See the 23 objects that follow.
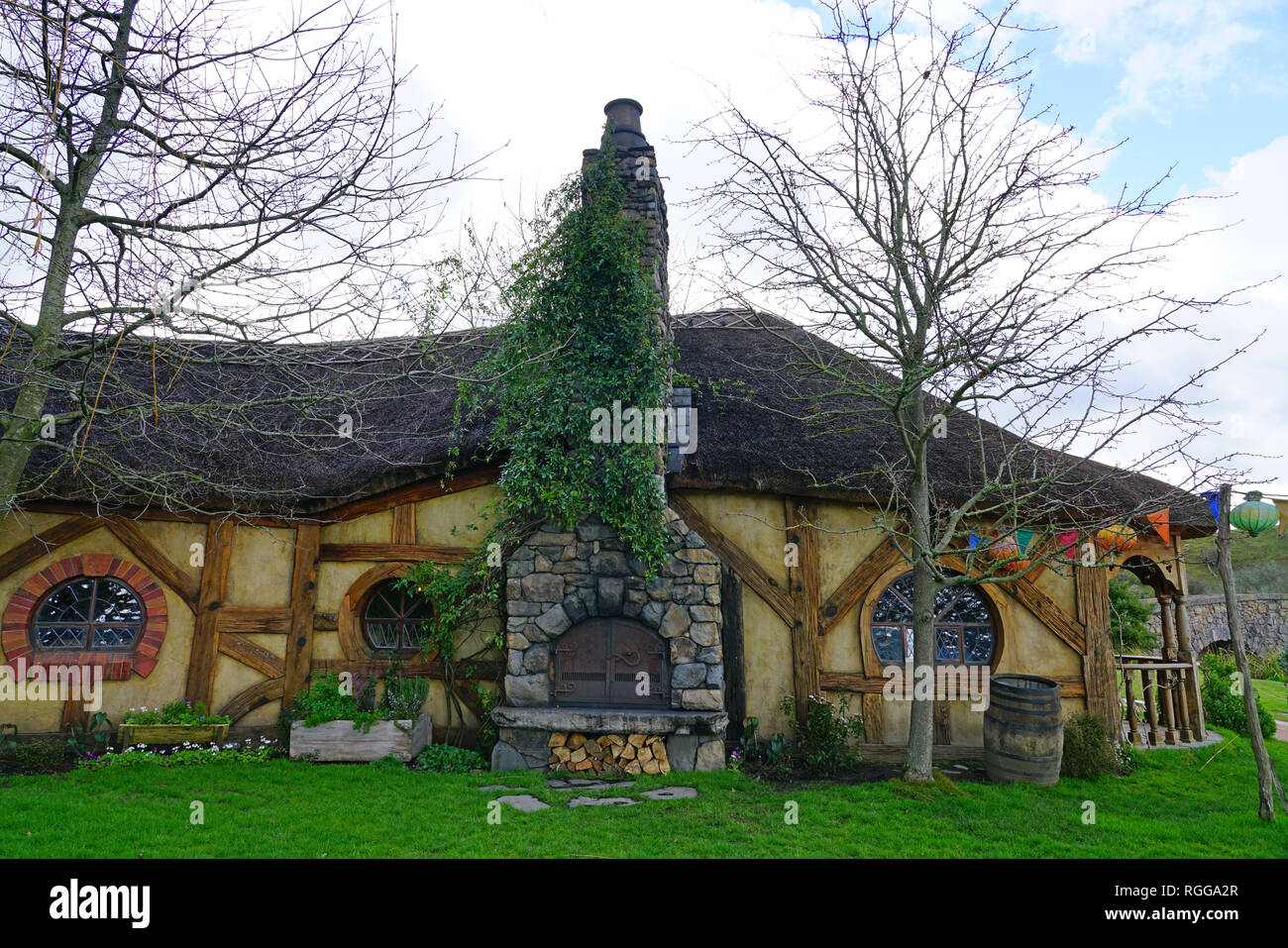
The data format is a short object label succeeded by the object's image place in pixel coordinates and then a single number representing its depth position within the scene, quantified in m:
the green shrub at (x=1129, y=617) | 10.02
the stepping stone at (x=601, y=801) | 5.63
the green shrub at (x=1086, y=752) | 6.86
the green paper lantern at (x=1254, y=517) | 6.71
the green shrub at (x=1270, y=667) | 15.48
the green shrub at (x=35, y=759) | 6.61
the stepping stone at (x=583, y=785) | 6.09
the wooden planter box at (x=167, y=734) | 7.05
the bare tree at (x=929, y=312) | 5.94
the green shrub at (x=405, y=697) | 7.10
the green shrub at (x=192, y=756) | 6.71
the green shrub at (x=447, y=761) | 6.73
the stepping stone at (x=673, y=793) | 5.80
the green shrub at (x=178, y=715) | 7.21
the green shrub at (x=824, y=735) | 6.79
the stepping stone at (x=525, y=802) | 5.46
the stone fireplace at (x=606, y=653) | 6.60
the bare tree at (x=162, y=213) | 4.28
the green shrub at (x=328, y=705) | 6.97
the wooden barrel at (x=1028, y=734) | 6.32
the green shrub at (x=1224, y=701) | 9.48
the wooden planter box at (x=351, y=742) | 6.91
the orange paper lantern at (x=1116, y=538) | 6.84
